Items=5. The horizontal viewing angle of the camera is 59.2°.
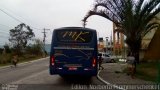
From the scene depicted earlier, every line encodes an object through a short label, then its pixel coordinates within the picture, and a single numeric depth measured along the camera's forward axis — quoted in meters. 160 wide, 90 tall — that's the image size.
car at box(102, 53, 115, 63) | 21.16
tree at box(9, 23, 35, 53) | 36.06
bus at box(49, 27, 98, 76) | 7.45
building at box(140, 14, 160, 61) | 11.96
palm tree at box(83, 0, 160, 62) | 9.92
